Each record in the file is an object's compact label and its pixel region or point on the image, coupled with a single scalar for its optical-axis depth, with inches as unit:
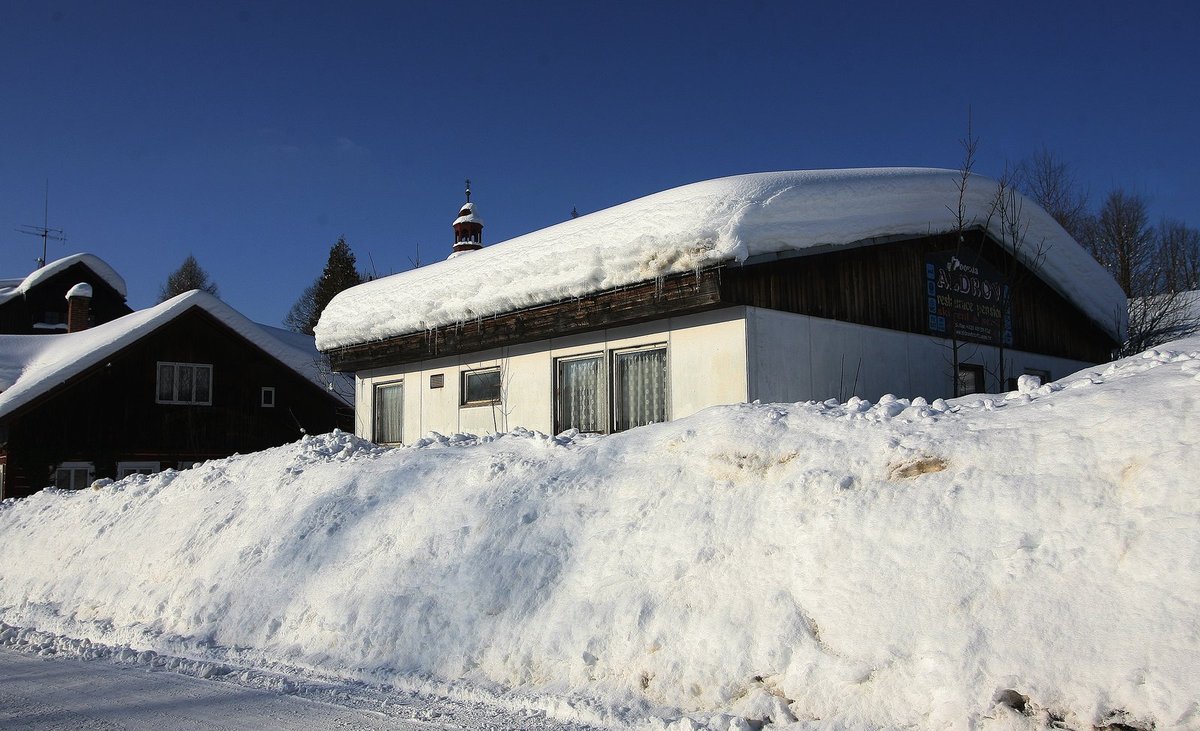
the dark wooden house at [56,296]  1400.2
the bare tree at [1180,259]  1373.5
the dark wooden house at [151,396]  830.5
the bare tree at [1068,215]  1346.0
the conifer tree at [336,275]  1920.5
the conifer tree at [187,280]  2470.5
